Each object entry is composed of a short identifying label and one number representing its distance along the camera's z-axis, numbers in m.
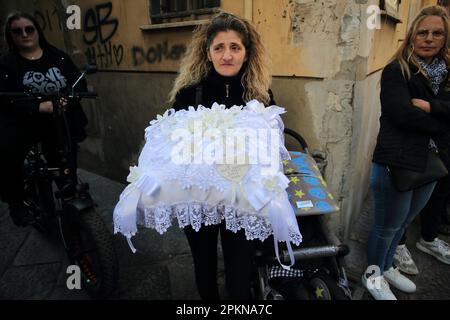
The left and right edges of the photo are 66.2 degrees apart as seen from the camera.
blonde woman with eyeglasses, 2.04
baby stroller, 1.91
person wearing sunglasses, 2.67
